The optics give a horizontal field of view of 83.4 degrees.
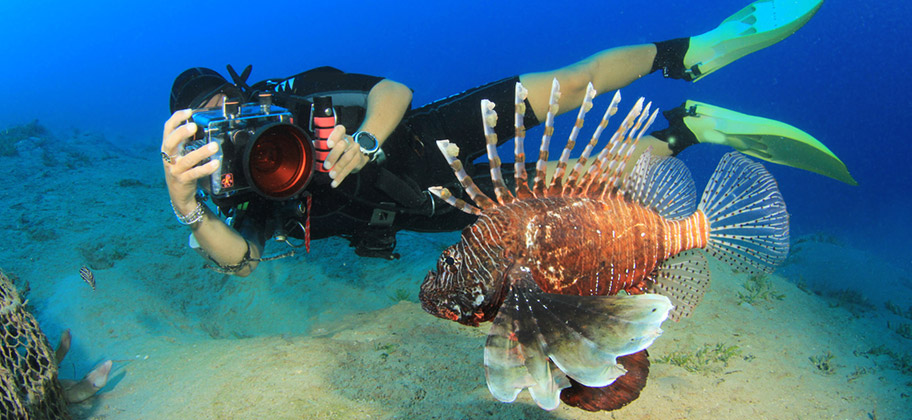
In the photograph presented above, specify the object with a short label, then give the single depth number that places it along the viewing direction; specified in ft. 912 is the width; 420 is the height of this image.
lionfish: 1.82
